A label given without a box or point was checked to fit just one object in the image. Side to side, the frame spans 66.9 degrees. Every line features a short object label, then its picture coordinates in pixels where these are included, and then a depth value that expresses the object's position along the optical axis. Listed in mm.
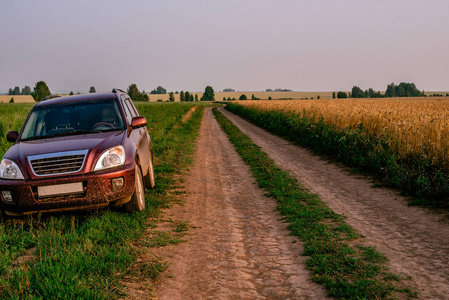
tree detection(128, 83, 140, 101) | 131750
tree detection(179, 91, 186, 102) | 155875
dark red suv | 4734
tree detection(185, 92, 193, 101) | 155875
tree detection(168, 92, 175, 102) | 148125
